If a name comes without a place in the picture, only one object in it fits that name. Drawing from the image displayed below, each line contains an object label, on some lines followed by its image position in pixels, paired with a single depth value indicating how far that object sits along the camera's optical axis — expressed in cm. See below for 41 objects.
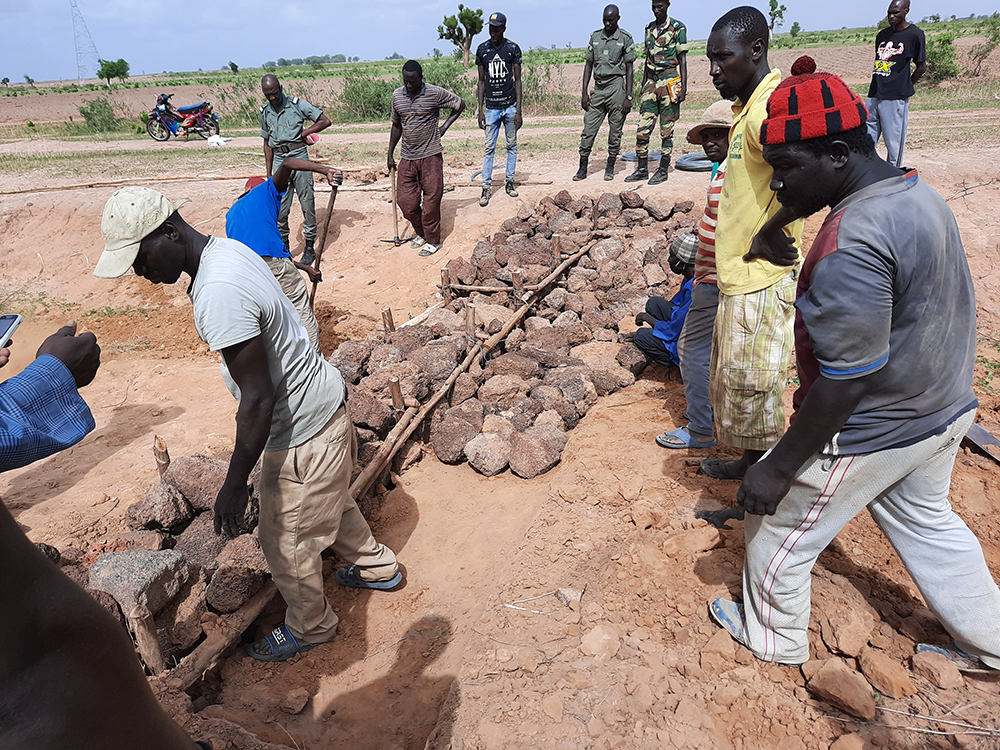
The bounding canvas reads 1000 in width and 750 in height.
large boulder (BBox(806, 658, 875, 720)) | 195
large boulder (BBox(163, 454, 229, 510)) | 343
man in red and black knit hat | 154
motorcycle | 1754
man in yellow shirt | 246
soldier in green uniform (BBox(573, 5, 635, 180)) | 781
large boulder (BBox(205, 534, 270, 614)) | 284
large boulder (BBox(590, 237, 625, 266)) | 668
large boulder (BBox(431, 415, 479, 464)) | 416
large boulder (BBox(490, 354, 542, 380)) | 488
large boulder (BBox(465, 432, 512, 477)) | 403
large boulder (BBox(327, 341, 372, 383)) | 475
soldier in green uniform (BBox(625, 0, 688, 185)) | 739
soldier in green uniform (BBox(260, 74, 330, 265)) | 706
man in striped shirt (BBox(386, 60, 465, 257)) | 711
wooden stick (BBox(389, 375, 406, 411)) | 416
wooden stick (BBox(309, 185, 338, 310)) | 558
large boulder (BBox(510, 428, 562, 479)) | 395
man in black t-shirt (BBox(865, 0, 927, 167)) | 649
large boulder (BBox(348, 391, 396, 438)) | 397
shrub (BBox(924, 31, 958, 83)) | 1873
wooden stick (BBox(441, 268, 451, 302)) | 628
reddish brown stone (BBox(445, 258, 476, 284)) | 646
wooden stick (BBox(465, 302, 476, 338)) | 520
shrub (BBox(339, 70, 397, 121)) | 1994
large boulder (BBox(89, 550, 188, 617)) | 254
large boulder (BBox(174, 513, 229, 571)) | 317
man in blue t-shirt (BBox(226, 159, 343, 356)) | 431
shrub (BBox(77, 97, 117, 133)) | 2061
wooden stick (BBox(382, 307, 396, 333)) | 525
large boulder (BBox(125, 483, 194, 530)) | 329
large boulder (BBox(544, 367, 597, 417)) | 455
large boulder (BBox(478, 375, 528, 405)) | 463
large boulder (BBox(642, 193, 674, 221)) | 746
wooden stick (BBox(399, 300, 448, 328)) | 559
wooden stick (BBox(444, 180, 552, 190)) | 905
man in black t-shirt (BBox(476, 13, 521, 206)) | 752
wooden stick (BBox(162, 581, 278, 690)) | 251
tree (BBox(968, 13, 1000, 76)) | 1972
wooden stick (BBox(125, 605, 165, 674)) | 244
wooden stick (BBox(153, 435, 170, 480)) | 356
